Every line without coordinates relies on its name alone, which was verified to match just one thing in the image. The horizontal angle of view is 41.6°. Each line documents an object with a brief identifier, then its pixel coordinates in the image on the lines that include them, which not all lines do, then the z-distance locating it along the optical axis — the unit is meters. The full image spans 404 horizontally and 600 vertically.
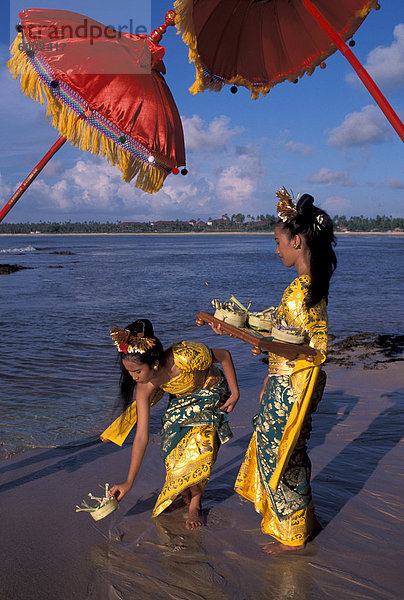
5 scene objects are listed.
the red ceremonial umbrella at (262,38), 3.81
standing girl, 2.73
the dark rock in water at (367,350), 7.18
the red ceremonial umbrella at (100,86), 2.97
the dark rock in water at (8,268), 23.87
